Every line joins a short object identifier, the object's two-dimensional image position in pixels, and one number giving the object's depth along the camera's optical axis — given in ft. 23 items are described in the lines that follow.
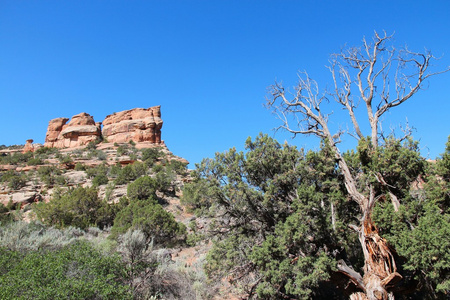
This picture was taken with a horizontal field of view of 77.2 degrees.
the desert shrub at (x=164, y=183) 85.81
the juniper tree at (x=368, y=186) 22.93
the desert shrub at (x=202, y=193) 29.22
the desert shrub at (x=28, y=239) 29.04
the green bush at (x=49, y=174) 100.42
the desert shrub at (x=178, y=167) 112.25
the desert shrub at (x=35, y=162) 127.65
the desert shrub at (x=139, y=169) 100.41
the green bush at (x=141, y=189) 76.07
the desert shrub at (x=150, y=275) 27.94
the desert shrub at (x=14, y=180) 94.53
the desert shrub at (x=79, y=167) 119.07
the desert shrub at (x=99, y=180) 94.65
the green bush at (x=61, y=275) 18.13
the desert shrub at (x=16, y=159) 137.59
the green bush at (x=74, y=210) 57.98
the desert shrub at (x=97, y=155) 138.75
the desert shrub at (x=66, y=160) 125.97
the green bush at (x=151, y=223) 51.75
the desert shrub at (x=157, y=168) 109.40
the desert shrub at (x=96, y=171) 108.17
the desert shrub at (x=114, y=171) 107.55
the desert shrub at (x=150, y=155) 125.49
